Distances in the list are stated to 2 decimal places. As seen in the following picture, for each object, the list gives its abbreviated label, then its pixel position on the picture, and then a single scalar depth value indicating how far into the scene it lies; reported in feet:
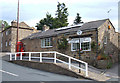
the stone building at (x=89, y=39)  46.50
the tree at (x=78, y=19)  157.33
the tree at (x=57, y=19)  155.38
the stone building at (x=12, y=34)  101.24
